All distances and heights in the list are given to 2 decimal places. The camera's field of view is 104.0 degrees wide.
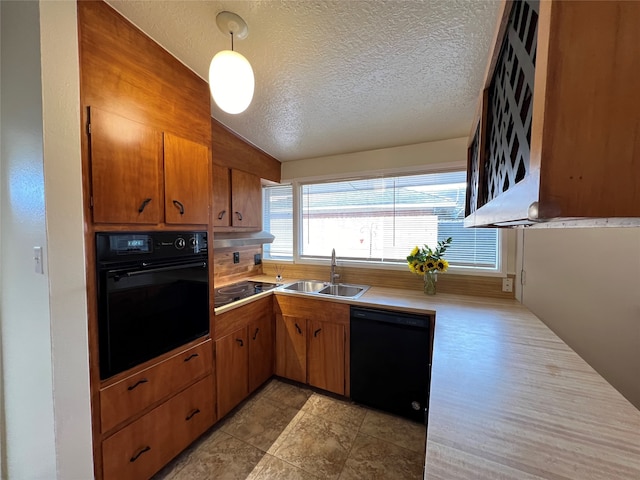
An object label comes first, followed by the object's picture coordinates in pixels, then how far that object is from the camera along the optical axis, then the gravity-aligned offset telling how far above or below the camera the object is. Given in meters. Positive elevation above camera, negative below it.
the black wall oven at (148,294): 1.21 -0.37
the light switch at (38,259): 1.06 -0.13
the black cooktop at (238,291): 2.07 -0.59
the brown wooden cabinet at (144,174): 1.18 +0.30
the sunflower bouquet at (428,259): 2.12 -0.25
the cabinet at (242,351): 1.87 -1.02
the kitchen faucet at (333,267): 2.61 -0.39
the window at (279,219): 3.06 +0.13
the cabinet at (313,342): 2.15 -1.02
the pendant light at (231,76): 1.10 +0.68
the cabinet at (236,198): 2.15 +0.29
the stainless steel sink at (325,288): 2.54 -0.61
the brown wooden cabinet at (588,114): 0.29 +0.14
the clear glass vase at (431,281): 2.21 -0.45
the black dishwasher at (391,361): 1.85 -1.02
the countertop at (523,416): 0.61 -0.57
